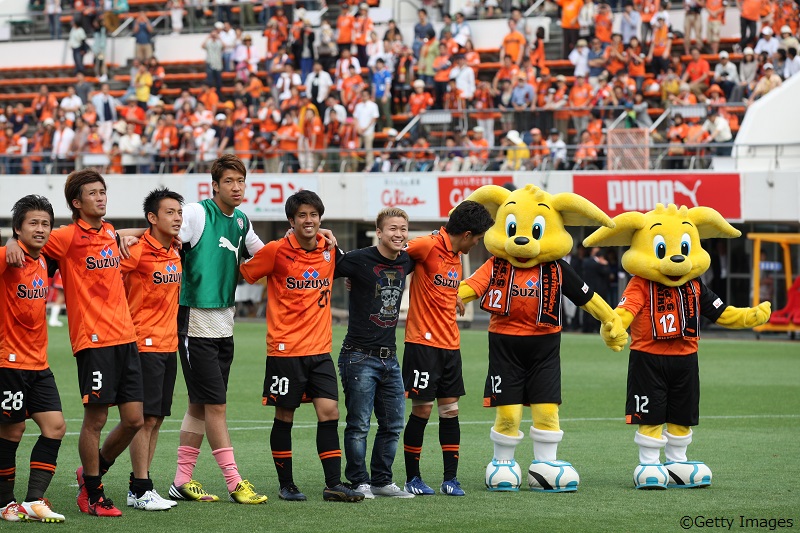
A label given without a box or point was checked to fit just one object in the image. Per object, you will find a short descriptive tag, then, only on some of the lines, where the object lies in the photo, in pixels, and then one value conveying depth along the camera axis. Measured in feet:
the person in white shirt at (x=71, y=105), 188.39
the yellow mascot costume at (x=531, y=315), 49.59
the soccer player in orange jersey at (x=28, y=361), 42.45
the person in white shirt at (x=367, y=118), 161.38
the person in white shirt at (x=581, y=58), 159.06
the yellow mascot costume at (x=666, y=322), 51.14
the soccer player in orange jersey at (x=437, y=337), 48.47
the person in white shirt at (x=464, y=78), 161.73
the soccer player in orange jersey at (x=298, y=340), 46.39
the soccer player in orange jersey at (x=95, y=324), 42.94
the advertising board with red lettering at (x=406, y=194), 150.89
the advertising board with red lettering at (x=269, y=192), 158.98
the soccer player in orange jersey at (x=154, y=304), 45.12
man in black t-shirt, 47.36
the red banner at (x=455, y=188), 147.51
